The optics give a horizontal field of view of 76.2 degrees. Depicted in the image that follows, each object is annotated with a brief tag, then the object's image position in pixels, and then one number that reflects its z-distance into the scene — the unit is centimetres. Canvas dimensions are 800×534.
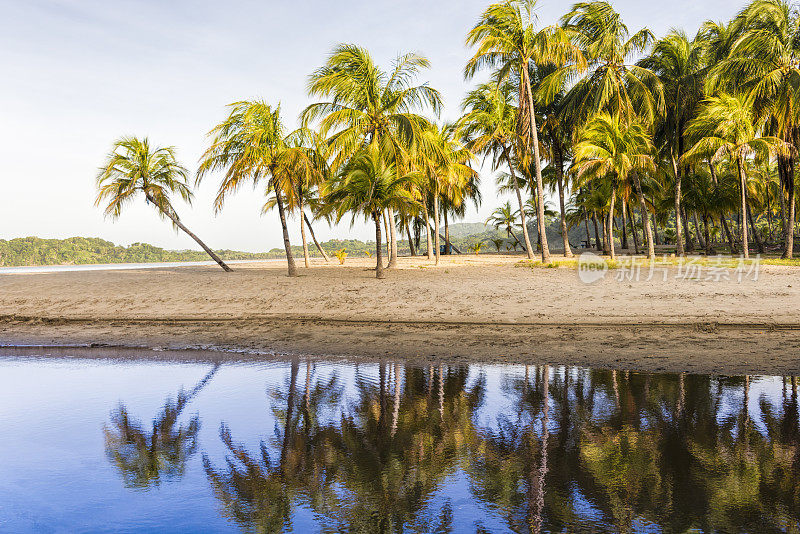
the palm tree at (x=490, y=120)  2808
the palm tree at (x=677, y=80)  2984
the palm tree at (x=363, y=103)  1964
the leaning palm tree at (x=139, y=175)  2250
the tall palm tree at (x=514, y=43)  2178
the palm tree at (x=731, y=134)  2341
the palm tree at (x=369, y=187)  1831
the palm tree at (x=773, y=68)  2342
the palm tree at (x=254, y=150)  1964
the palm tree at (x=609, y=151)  2328
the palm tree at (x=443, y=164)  2108
